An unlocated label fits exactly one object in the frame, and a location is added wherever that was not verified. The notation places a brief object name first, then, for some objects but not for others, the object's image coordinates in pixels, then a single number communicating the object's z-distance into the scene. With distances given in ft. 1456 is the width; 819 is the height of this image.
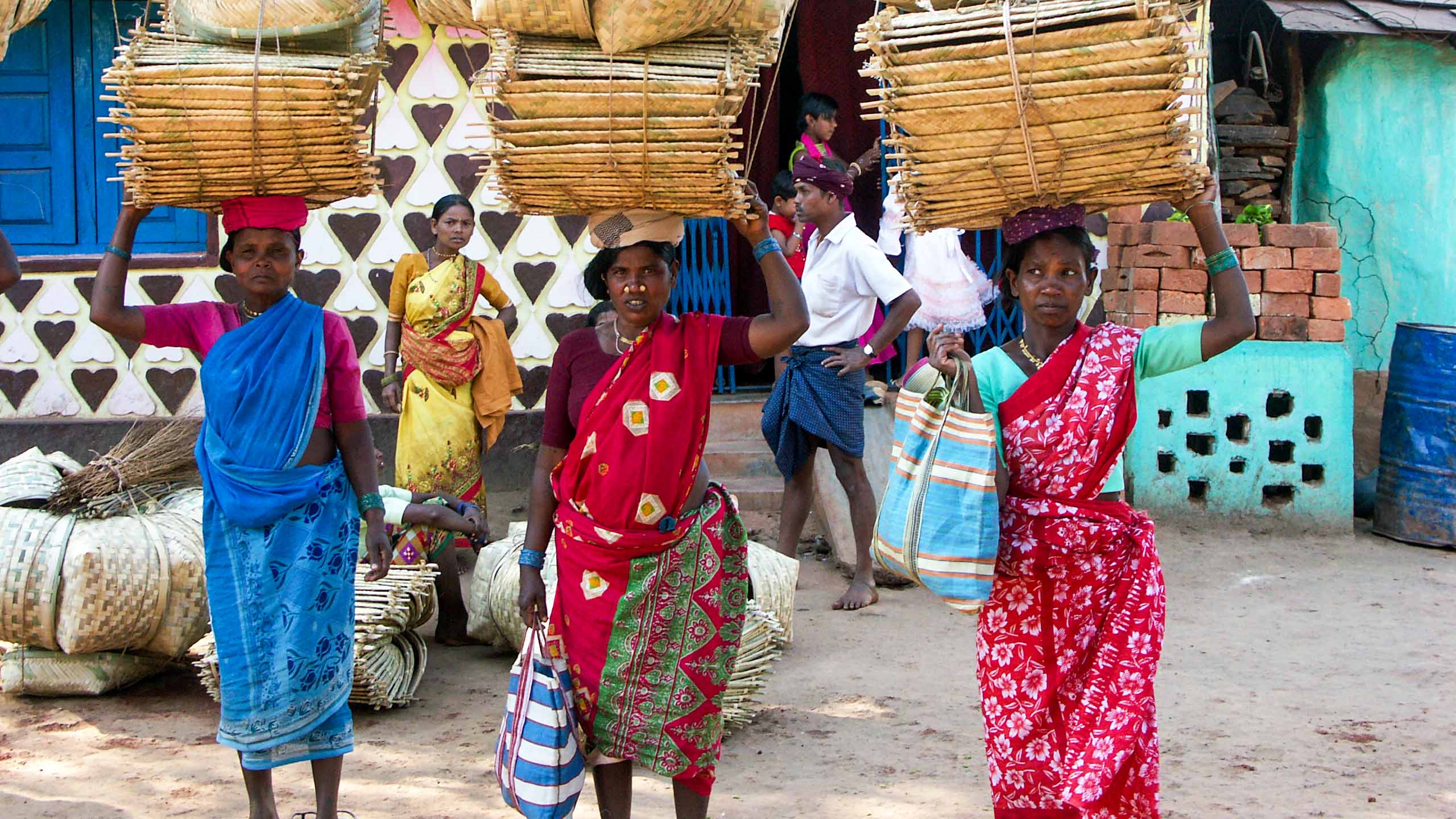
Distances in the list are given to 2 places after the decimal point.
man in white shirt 20.74
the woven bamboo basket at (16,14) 11.35
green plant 25.72
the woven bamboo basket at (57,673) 16.55
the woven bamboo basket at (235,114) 11.02
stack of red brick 25.03
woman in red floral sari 10.31
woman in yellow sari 21.13
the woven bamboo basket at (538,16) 10.02
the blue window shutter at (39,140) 26.66
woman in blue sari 12.05
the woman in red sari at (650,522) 11.09
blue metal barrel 24.57
